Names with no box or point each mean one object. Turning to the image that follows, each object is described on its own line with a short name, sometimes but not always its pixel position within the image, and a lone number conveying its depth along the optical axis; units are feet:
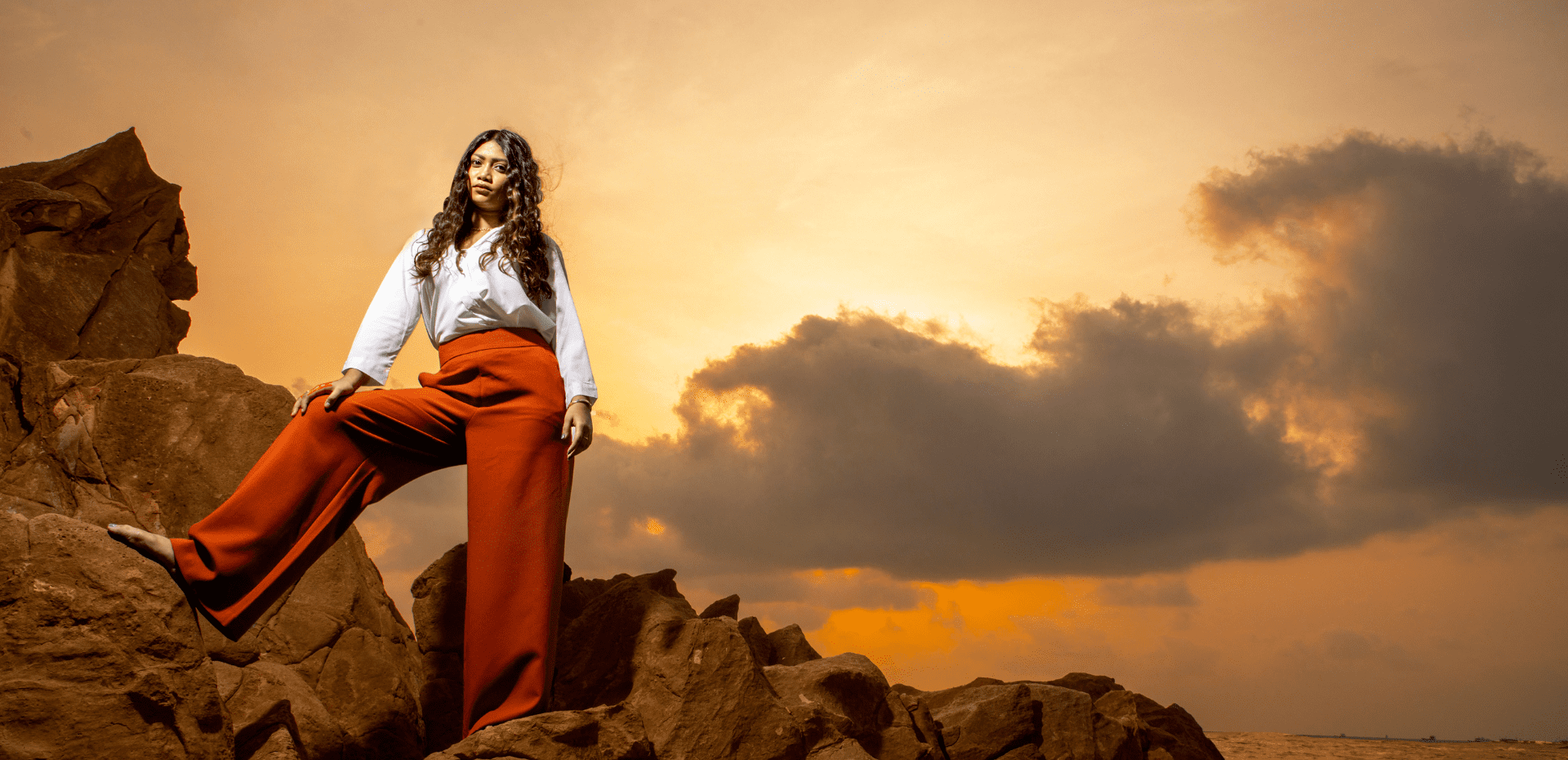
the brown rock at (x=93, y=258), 20.89
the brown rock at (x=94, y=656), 10.12
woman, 12.36
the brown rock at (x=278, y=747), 11.97
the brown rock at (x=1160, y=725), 23.27
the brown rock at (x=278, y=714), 12.24
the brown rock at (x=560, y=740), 11.84
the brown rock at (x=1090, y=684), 27.35
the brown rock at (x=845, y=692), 16.31
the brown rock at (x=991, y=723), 19.11
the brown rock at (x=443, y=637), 16.94
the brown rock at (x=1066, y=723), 20.27
